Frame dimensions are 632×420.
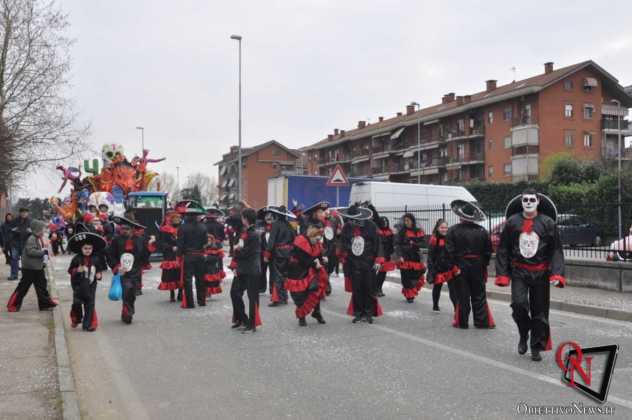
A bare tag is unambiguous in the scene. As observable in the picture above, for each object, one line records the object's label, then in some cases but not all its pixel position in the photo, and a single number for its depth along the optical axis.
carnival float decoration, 29.91
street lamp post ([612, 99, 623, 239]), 13.29
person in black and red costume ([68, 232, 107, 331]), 9.23
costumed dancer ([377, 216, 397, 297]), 11.83
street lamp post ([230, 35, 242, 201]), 34.92
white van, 23.76
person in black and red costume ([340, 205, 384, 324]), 9.84
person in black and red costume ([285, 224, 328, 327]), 9.49
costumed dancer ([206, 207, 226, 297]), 11.91
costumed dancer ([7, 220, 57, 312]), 11.00
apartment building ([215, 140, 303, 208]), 93.94
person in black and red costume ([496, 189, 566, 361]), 7.11
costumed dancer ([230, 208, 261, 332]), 9.21
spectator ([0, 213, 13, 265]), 16.88
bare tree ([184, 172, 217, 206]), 115.81
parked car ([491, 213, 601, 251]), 14.50
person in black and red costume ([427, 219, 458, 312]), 10.48
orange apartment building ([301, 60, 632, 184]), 53.47
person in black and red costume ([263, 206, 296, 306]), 10.58
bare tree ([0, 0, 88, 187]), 18.22
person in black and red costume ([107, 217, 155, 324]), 10.07
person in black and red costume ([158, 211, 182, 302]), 12.37
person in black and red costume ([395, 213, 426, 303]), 12.04
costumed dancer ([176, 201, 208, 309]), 11.21
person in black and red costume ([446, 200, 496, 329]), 9.02
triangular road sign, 17.84
